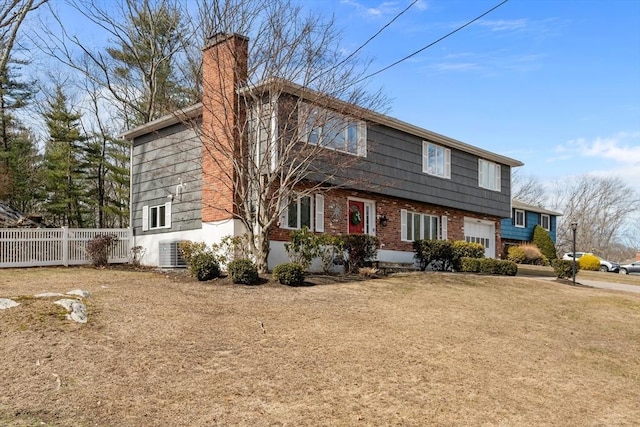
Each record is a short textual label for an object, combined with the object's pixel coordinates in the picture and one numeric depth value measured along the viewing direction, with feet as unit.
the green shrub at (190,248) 49.43
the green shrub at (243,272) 42.37
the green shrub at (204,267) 44.65
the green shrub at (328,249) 49.62
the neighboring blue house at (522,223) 117.50
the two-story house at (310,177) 47.39
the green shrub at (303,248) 48.21
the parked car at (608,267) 120.47
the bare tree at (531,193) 190.08
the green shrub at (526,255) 100.99
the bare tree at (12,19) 74.74
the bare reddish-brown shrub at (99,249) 58.29
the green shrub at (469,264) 65.87
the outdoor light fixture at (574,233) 58.70
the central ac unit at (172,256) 55.36
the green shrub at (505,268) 66.44
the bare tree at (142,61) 87.92
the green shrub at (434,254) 67.15
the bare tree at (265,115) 45.01
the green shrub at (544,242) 115.24
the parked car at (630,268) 121.90
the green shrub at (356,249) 54.13
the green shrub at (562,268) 63.77
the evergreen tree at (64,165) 86.89
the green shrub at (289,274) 42.45
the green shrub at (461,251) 67.67
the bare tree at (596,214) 192.11
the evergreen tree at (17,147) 85.92
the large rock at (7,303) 28.29
